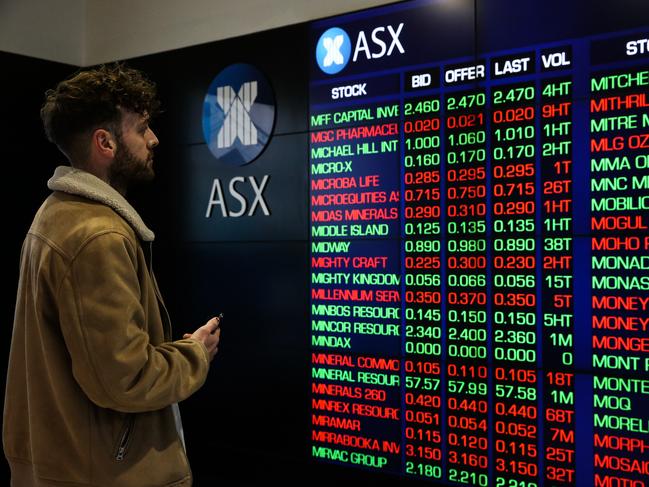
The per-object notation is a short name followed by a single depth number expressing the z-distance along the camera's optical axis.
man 1.45
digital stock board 2.46
